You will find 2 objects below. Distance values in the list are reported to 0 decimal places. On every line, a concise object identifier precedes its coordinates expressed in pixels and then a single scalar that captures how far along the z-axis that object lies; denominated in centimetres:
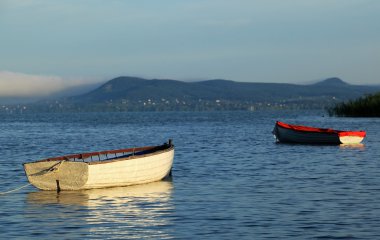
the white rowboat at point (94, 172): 3231
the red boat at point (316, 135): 6981
